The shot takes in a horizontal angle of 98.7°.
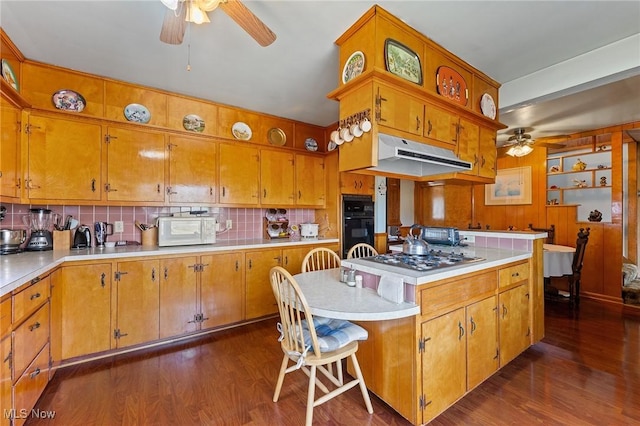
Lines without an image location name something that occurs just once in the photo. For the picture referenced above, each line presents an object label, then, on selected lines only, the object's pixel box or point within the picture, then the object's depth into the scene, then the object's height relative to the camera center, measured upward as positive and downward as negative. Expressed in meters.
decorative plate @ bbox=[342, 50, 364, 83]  1.94 +1.06
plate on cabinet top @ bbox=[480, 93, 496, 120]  2.72 +1.07
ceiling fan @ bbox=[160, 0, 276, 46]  1.40 +1.05
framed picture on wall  4.79 +0.43
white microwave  2.83 -0.20
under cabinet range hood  1.88 +0.42
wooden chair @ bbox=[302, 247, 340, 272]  2.87 -0.64
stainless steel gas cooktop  1.74 -0.34
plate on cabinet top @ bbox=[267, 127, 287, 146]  3.62 +1.01
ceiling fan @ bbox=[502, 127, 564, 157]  4.03 +1.02
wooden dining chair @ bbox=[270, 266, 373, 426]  1.46 -0.72
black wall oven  3.88 -0.13
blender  2.40 -0.15
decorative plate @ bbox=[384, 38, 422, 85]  1.91 +1.10
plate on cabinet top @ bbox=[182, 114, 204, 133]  3.03 +1.00
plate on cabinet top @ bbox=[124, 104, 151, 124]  2.72 +1.00
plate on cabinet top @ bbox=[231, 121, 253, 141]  3.35 +1.00
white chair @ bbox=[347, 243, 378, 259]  2.39 -0.35
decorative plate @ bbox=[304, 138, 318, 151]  3.93 +0.98
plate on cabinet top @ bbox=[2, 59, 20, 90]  2.07 +1.07
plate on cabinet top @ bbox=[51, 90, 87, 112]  2.43 +1.01
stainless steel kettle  2.14 -0.27
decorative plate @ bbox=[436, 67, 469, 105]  2.29 +1.10
